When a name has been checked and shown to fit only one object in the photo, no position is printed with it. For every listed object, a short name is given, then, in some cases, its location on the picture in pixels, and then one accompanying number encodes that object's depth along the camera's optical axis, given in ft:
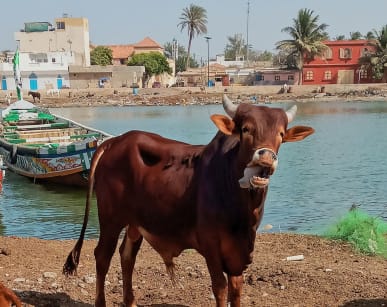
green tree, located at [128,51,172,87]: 275.59
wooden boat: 58.59
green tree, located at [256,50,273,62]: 517.92
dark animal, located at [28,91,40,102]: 221.72
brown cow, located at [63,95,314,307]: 13.37
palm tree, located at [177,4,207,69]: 346.95
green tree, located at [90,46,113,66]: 298.56
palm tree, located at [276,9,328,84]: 244.42
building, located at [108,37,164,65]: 333.19
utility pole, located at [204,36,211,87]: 278.97
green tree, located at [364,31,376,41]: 246.84
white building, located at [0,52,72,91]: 257.96
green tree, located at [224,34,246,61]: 508.12
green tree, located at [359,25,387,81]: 234.38
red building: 242.37
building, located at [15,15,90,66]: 302.04
